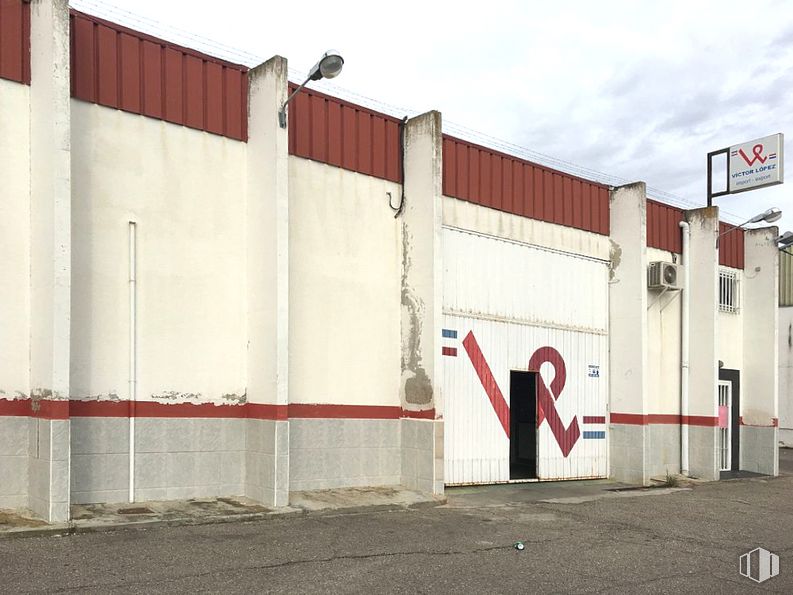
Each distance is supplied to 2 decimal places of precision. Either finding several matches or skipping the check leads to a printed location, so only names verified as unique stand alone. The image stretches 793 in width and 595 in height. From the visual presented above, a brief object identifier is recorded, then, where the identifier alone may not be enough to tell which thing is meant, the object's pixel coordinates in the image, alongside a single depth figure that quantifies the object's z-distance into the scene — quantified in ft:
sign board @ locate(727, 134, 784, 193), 68.28
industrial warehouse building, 32.76
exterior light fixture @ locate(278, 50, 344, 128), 35.45
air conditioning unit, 60.90
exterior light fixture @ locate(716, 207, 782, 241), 62.83
